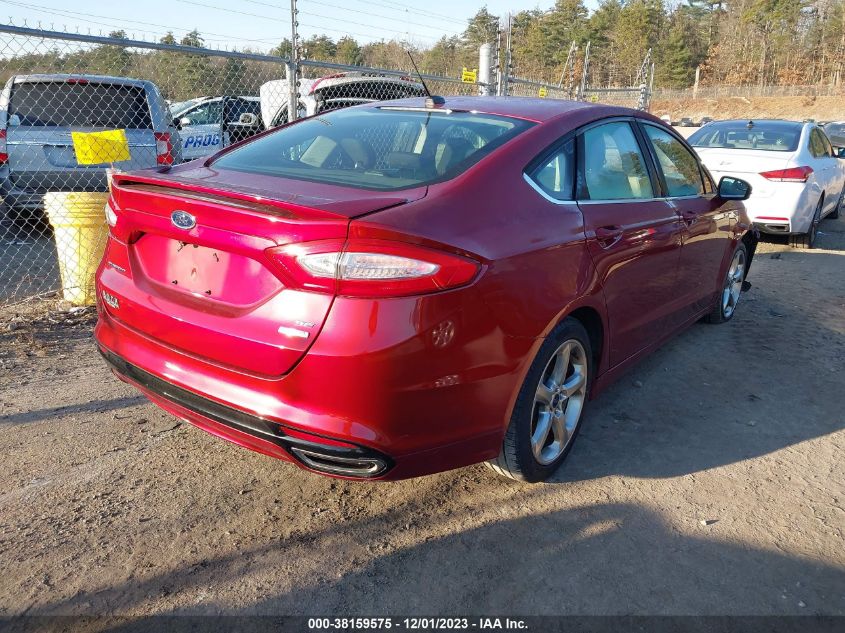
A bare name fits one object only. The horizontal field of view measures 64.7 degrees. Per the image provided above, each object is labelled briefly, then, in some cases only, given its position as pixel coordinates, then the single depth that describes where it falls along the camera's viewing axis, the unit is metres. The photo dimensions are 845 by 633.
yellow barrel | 4.93
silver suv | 7.27
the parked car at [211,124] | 11.18
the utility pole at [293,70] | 6.10
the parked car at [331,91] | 9.74
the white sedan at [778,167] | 7.66
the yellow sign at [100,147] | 4.64
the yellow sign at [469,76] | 8.38
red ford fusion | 2.11
